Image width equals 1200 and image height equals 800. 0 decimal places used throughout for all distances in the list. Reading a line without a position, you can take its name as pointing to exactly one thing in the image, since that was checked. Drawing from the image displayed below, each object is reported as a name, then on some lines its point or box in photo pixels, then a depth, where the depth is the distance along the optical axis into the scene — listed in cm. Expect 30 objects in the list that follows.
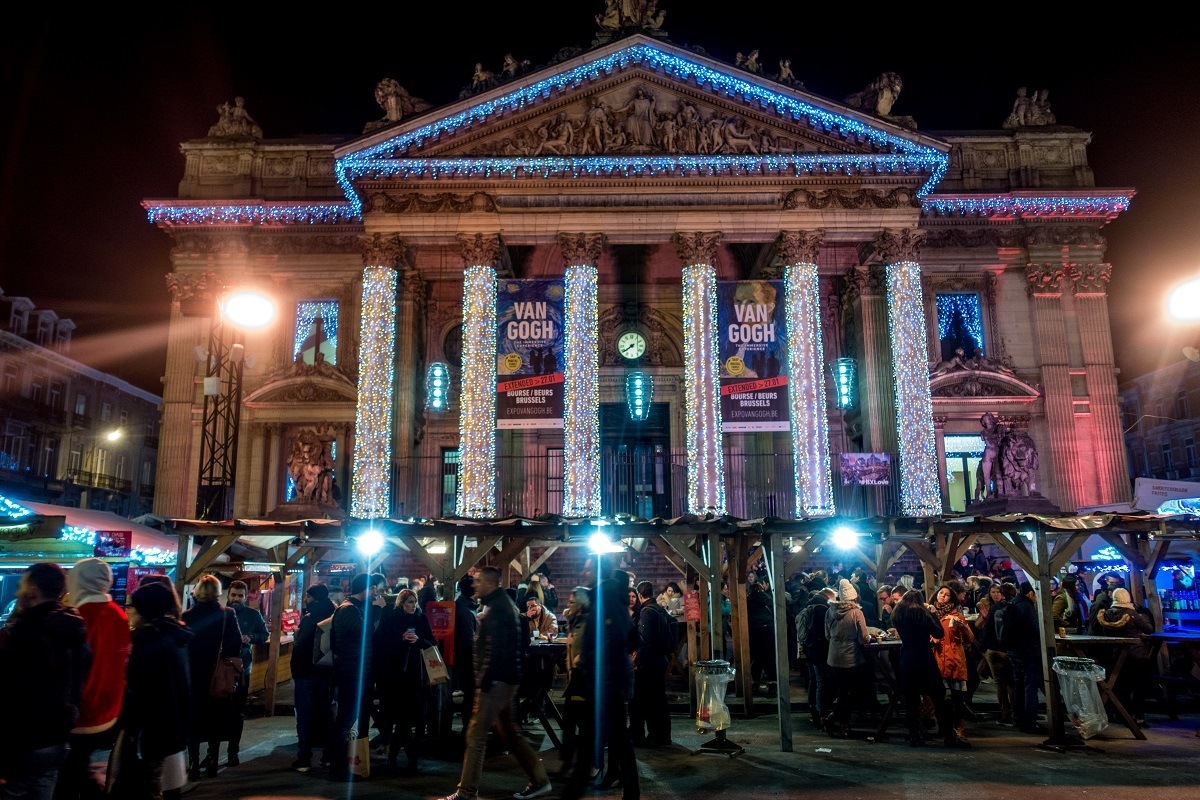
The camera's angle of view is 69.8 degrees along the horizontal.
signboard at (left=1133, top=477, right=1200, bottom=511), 2536
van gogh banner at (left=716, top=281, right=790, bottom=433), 2356
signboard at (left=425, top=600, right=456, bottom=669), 1152
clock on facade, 3062
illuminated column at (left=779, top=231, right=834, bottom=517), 2386
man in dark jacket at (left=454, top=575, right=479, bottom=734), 1062
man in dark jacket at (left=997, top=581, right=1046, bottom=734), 1223
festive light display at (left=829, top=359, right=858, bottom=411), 2897
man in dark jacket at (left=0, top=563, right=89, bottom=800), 518
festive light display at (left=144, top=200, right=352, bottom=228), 2916
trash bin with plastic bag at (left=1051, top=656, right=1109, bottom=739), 1155
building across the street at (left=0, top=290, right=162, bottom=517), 4550
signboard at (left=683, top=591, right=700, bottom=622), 1593
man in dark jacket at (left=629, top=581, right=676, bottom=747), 1146
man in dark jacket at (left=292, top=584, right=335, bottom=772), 1038
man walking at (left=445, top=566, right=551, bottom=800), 796
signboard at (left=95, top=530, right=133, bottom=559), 1633
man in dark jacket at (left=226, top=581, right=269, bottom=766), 1042
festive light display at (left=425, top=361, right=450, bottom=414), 2922
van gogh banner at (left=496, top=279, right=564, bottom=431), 2356
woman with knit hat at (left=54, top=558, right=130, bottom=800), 594
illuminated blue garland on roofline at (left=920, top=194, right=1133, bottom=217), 2919
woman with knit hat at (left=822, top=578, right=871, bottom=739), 1201
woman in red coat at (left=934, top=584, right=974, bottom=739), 1235
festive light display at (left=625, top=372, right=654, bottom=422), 3008
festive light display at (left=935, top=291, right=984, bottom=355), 2947
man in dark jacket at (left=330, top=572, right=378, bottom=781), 980
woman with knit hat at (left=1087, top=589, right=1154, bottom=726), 1281
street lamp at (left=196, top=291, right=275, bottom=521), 2267
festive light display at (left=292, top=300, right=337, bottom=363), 2938
